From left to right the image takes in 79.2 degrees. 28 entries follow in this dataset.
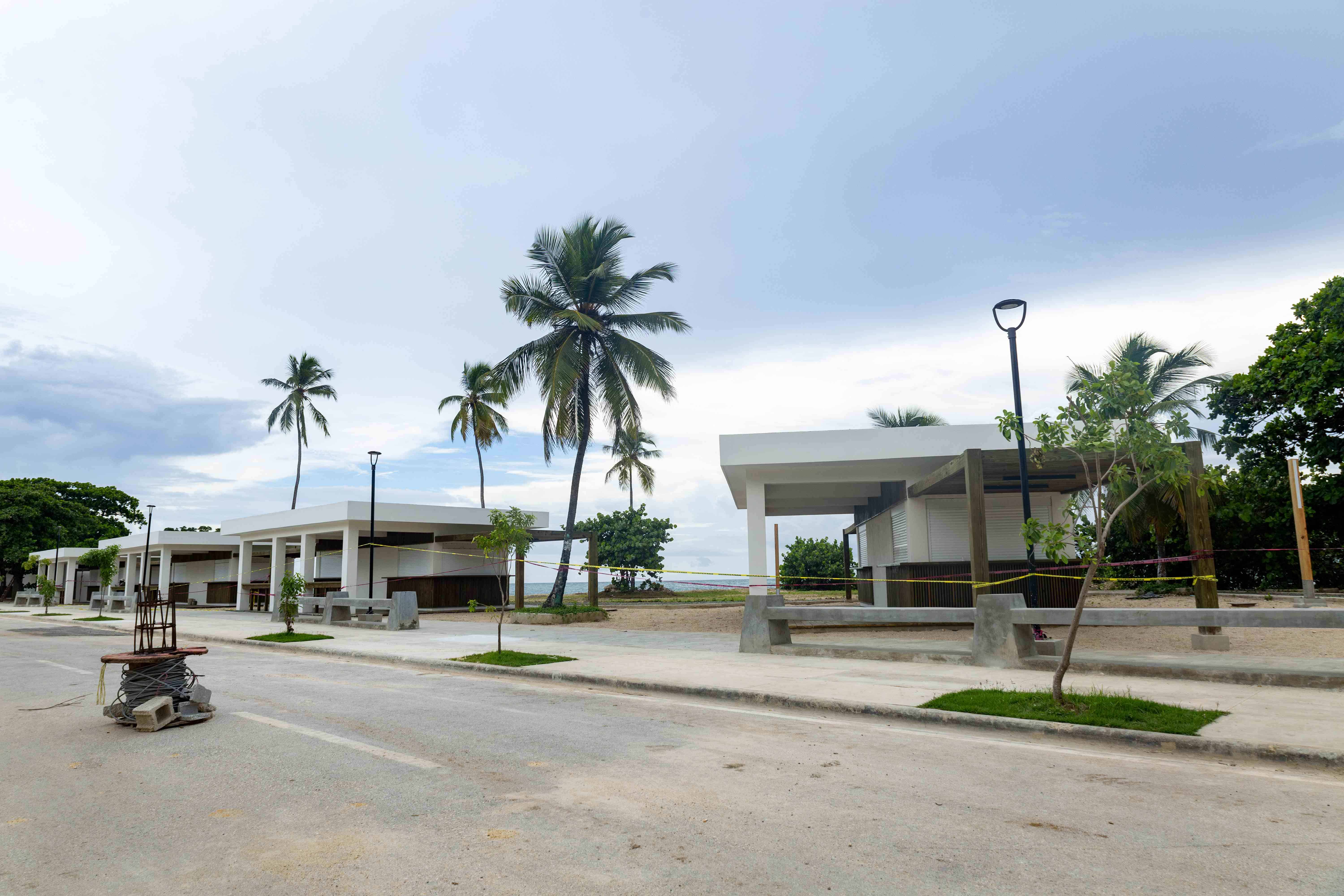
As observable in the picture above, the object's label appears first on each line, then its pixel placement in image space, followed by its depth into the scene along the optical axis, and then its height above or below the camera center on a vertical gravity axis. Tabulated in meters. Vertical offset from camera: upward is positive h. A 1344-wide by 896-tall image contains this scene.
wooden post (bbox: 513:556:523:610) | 31.55 -1.01
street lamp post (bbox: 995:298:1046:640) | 12.48 +1.67
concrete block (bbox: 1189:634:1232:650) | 13.36 -1.51
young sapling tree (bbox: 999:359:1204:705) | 7.72 +1.12
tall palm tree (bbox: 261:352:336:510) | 47.75 +10.02
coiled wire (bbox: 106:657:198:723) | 8.34 -1.24
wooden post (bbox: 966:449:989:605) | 15.87 +0.75
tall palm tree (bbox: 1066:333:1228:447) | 29.27 +6.58
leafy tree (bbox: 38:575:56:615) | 37.16 -1.12
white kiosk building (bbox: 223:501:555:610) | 30.53 +0.56
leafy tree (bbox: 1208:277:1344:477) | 23.08 +4.68
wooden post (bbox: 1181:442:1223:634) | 14.03 +0.29
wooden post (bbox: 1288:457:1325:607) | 19.36 +0.26
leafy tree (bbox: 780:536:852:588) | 47.59 -0.26
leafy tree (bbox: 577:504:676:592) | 45.53 +0.95
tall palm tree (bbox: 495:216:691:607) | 27.12 +7.78
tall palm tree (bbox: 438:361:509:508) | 43.66 +8.12
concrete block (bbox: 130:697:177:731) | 7.96 -1.46
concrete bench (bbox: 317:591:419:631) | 21.91 -1.30
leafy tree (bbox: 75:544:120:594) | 37.62 +0.21
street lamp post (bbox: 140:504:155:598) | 36.38 -0.42
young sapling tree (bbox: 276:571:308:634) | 20.66 -0.87
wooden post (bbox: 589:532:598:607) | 30.20 -0.74
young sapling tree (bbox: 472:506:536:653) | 16.08 +0.50
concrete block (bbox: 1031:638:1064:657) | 12.36 -1.46
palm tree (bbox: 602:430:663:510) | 48.94 +5.70
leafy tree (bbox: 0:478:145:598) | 53.81 +3.46
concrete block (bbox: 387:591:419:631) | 21.83 -1.37
